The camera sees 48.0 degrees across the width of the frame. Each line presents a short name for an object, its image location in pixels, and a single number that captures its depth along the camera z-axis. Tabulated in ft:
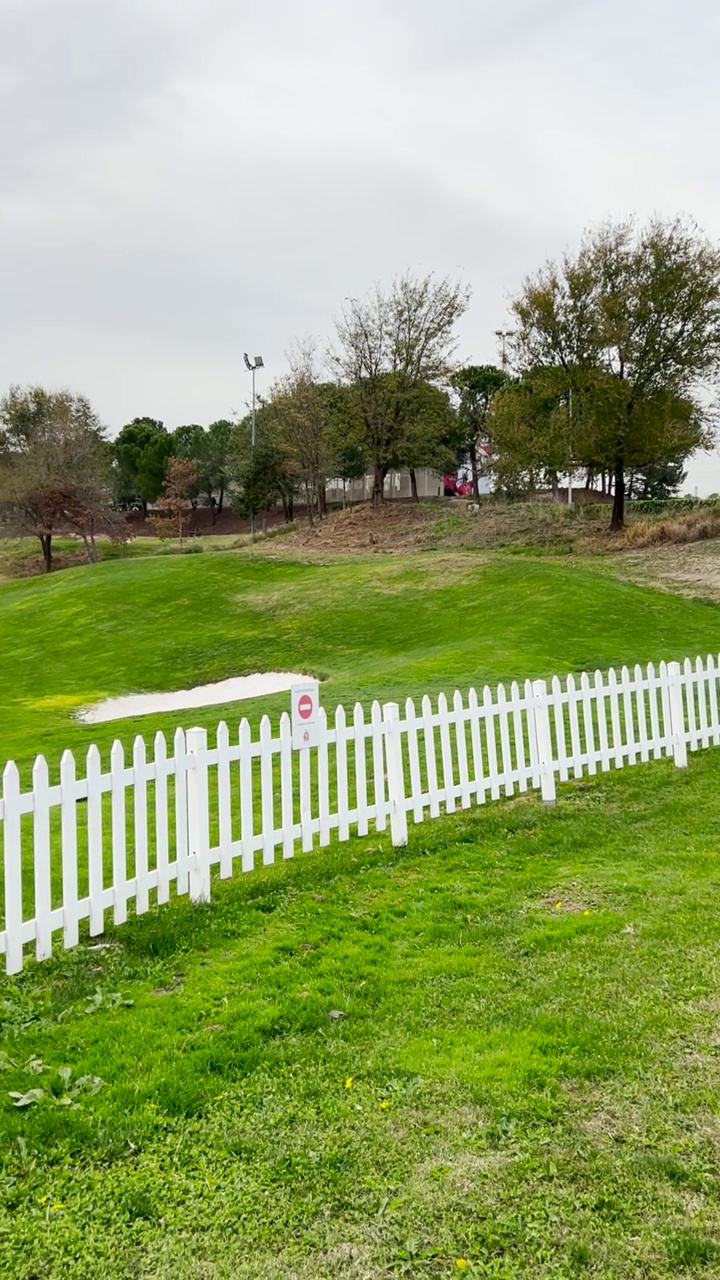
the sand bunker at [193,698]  46.19
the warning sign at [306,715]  18.62
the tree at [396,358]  120.37
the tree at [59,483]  128.77
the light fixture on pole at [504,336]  99.55
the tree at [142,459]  211.41
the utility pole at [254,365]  146.00
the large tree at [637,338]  89.56
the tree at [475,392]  159.74
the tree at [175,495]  166.50
